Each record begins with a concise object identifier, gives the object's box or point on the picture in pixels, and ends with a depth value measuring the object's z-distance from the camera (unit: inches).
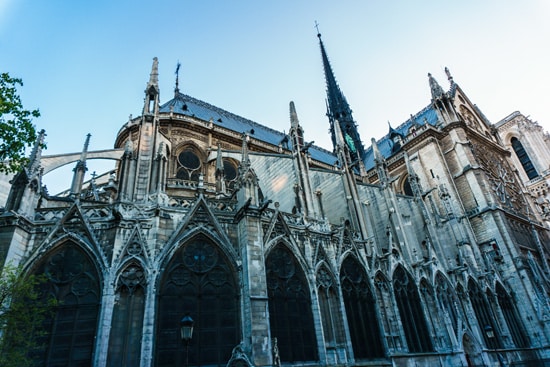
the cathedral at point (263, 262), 392.2
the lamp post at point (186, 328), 310.5
